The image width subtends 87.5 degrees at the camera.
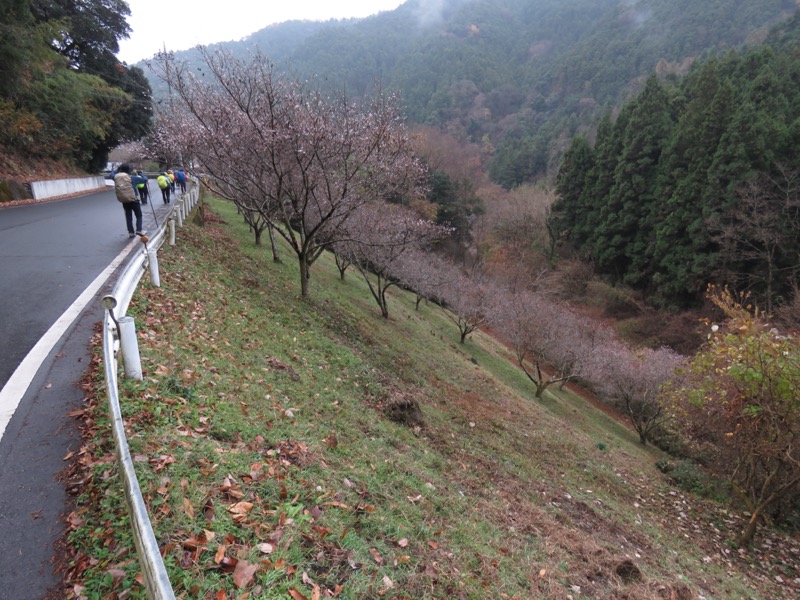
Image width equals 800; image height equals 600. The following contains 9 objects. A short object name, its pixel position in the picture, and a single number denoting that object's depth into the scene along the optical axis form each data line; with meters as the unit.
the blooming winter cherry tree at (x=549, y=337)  17.72
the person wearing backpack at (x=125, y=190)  9.62
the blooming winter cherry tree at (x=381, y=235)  16.08
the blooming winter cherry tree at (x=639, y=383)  16.44
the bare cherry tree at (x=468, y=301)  21.06
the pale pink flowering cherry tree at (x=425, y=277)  20.97
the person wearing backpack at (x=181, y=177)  21.25
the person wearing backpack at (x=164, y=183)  17.66
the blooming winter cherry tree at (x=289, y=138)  9.30
